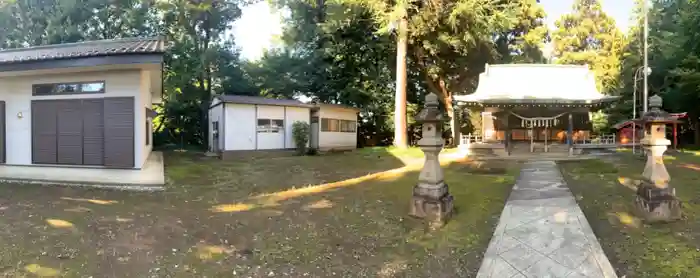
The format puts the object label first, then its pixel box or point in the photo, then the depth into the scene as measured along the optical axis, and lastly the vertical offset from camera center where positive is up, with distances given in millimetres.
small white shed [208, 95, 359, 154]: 18641 +627
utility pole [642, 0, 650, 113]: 20641 +3832
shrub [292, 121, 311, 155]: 20609 +26
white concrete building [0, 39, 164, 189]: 9836 +383
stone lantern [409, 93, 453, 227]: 6969 -820
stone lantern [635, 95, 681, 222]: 6680 -705
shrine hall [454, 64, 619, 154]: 17516 +1427
